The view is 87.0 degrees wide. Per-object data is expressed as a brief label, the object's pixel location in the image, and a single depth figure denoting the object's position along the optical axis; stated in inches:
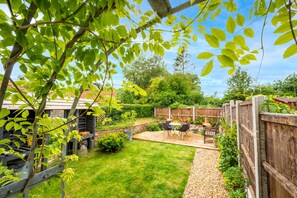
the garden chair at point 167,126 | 390.0
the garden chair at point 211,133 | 333.6
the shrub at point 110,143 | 273.5
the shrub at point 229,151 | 183.6
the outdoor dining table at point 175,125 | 393.1
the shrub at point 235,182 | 126.3
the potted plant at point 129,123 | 363.3
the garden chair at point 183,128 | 361.7
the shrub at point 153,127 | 488.4
